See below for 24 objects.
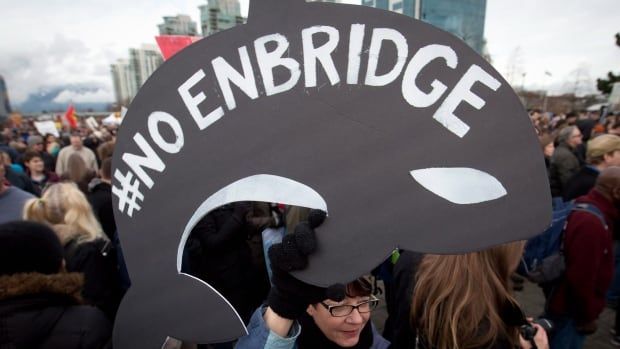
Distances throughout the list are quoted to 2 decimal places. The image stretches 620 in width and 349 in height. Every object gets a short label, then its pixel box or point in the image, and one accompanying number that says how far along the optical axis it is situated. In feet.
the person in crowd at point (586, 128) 23.22
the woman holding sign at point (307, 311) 2.71
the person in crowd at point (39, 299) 3.95
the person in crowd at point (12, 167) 13.84
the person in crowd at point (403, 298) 5.40
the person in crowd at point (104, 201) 9.57
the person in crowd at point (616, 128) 18.49
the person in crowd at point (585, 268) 7.04
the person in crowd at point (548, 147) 15.31
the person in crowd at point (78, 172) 12.66
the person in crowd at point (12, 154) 19.80
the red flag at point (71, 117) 41.78
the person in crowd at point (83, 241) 7.29
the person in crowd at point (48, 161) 21.03
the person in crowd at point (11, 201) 9.01
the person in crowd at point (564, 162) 14.83
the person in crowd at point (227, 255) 8.06
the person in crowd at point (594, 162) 10.21
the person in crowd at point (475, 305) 4.14
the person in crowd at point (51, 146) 24.31
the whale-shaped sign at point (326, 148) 2.46
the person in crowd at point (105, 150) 12.76
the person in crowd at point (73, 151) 18.99
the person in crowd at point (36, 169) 16.92
